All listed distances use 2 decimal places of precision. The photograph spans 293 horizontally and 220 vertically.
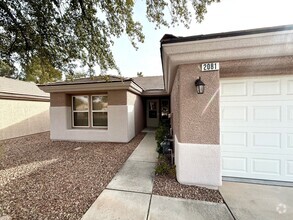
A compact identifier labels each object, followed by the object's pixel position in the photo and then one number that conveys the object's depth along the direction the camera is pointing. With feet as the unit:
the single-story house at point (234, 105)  10.73
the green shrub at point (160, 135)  20.12
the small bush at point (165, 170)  13.70
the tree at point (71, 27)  13.51
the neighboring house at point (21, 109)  32.91
